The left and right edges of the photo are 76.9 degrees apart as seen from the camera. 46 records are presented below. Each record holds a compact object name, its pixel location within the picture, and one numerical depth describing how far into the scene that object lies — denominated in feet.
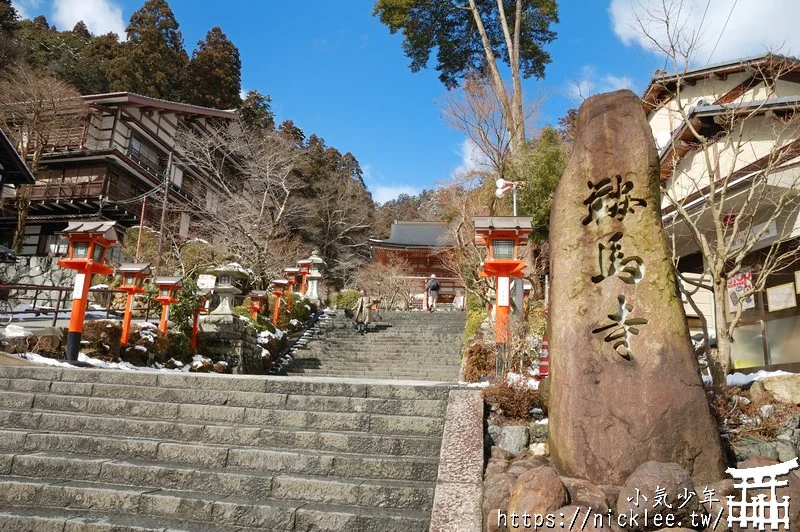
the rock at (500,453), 14.83
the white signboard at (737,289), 31.16
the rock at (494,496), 11.47
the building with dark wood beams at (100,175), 83.97
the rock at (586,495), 10.91
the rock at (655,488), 10.62
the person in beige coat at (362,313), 56.24
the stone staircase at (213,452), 12.47
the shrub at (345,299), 83.20
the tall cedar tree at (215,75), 115.55
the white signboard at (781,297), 30.00
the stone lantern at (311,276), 70.59
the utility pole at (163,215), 63.21
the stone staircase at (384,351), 44.27
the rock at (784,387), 16.71
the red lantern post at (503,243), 32.17
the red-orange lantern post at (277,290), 54.54
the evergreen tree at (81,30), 126.52
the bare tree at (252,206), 74.74
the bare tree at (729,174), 19.85
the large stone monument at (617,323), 12.16
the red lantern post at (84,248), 31.81
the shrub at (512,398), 16.21
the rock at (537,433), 15.15
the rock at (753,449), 14.30
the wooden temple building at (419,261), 97.91
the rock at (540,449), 14.71
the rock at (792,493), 10.96
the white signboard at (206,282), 48.49
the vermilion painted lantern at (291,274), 65.75
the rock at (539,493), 10.66
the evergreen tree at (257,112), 121.98
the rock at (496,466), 13.69
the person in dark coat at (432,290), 79.56
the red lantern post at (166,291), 38.52
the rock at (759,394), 16.51
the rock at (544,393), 16.08
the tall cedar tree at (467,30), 79.36
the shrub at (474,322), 44.91
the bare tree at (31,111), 76.64
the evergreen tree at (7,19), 95.02
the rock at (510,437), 15.16
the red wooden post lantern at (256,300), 50.72
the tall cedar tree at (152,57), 102.99
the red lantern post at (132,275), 37.96
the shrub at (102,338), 32.81
